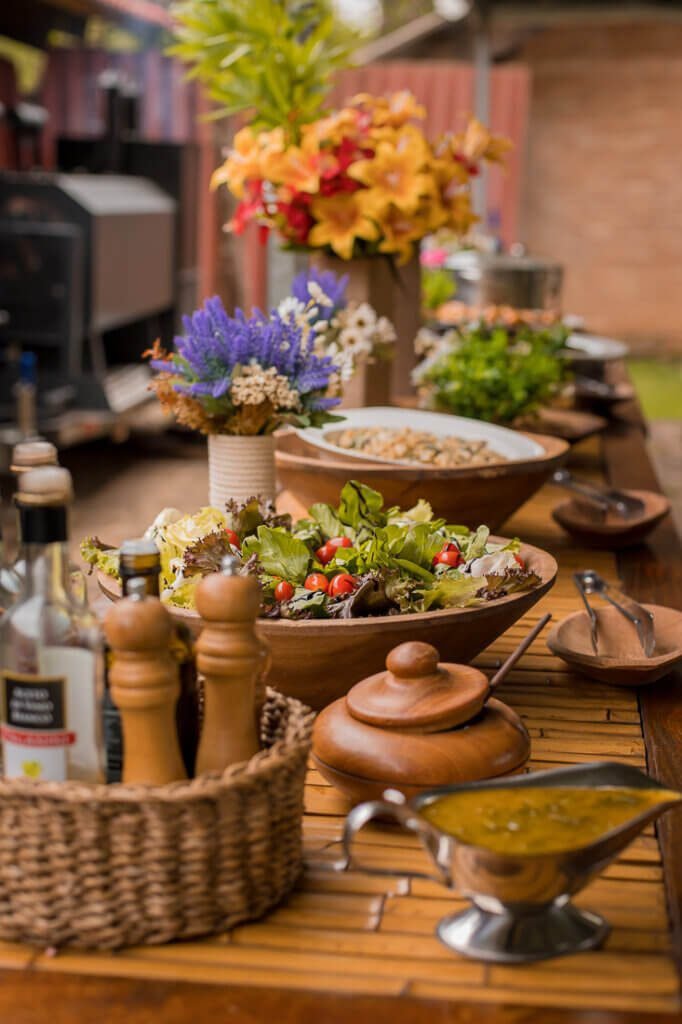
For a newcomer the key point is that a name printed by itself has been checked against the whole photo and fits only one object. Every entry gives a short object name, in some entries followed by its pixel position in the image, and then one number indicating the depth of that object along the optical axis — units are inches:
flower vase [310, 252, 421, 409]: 117.5
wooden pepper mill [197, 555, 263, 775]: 42.1
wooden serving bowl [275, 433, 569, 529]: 86.0
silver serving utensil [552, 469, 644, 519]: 101.8
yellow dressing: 41.8
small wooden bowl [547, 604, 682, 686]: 68.1
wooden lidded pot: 49.6
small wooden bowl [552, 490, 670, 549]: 98.6
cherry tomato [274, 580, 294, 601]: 60.7
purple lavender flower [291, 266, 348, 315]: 93.9
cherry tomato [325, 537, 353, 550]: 65.7
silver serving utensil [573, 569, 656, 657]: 72.4
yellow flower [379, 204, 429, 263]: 116.2
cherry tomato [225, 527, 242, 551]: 66.1
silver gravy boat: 40.2
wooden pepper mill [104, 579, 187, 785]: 40.9
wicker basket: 40.9
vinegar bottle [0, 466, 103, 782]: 41.3
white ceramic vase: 79.8
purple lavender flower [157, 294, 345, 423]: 75.1
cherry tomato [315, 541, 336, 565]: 65.2
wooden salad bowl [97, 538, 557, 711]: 57.4
